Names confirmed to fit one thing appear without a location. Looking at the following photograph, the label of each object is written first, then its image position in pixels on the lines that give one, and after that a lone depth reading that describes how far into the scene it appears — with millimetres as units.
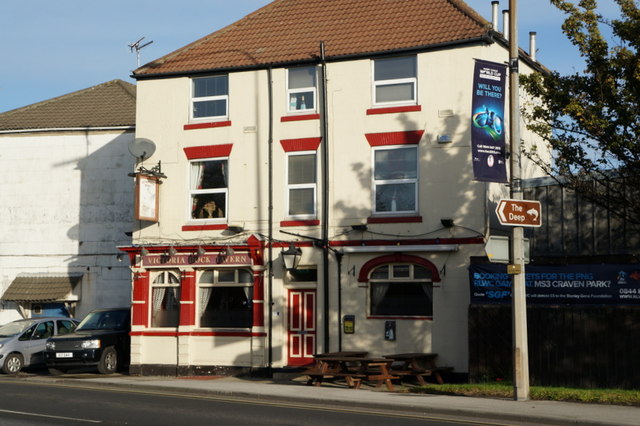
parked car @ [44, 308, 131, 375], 22922
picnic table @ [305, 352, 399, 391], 19016
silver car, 24500
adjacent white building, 30078
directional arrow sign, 15766
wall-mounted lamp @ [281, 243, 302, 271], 22094
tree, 16422
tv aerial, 34438
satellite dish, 24047
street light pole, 15852
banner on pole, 16703
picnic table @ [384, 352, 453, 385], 19688
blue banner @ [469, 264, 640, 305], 17750
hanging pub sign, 23328
